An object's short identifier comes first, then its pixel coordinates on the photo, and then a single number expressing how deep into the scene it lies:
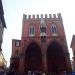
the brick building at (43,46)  14.55
